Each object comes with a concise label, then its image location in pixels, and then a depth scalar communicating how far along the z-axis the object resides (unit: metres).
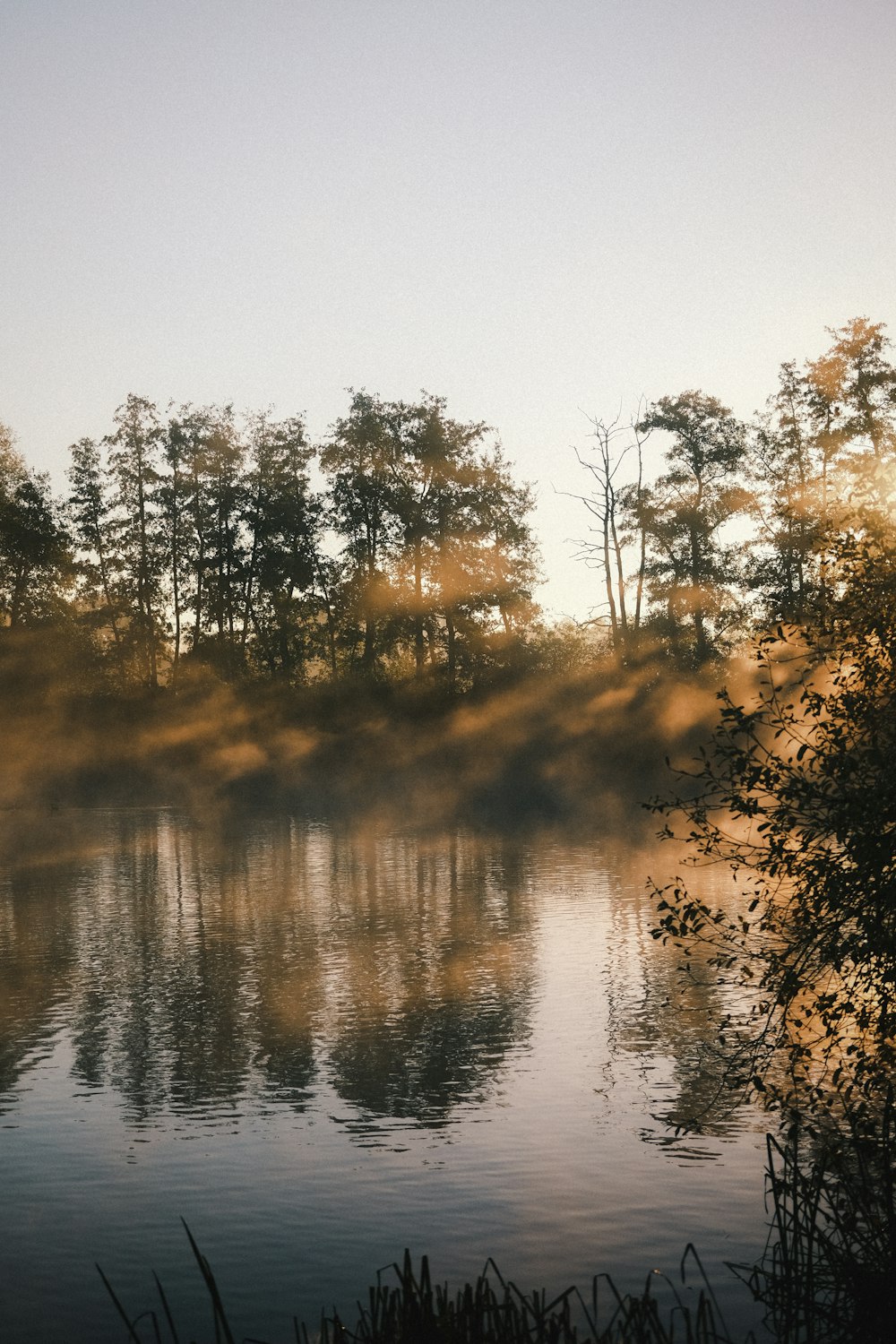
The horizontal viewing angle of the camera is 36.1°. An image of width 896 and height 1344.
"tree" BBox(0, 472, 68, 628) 71.81
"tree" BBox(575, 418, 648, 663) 61.78
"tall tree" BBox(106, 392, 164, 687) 72.62
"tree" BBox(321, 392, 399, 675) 69.19
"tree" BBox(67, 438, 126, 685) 72.75
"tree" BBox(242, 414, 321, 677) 71.19
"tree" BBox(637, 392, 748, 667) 60.03
